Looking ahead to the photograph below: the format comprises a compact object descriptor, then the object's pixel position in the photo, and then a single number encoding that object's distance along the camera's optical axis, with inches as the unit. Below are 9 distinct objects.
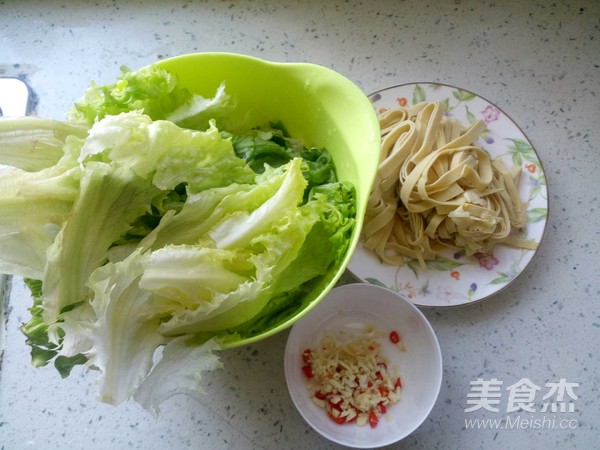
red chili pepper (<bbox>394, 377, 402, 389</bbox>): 15.0
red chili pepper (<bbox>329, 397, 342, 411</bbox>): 14.4
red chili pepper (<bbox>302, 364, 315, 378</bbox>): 15.0
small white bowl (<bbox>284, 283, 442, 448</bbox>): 14.1
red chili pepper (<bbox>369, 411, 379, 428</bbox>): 14.3
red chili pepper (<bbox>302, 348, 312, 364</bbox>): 15.1
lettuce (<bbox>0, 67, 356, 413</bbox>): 11.0
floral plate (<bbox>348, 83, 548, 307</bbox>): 15.9
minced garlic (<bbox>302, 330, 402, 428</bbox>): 14.5
